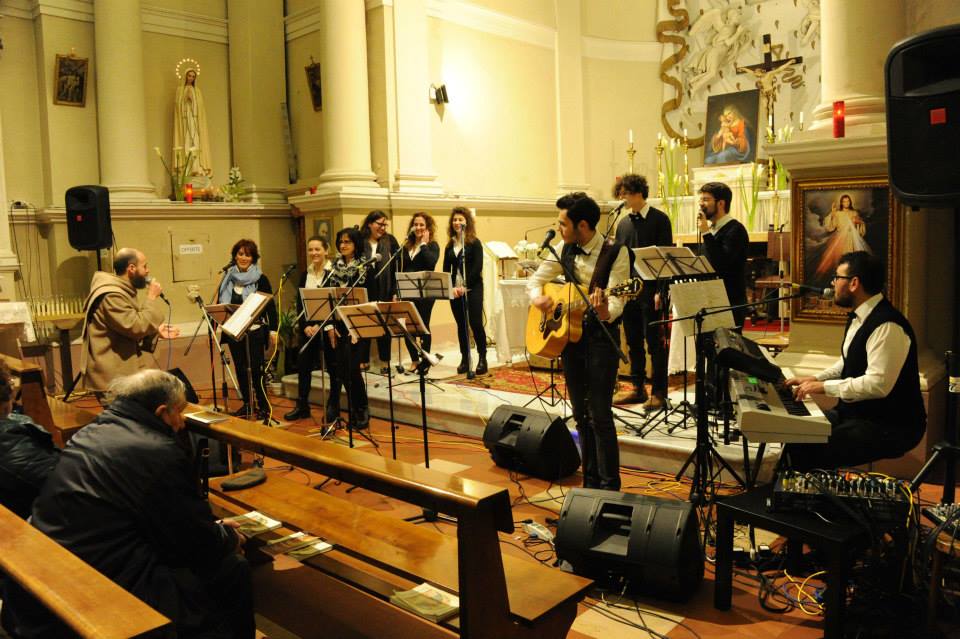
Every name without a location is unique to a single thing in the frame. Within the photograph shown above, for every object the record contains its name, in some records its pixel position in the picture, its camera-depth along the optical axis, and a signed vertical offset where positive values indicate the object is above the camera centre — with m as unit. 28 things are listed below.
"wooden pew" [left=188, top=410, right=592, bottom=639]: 2.33 -1.09
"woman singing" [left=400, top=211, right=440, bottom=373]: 8.02 +0.10
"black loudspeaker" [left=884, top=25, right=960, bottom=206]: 3.54 +0.57
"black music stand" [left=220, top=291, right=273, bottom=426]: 5.98 -0.41
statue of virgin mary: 10.68 +1.92
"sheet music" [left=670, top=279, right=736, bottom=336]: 4.33 -0.28
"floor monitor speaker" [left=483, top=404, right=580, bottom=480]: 5.28 -1.29
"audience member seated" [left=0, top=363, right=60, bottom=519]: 3.23 -0.79
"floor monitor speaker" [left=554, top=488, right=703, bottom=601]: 3.48 -1.31
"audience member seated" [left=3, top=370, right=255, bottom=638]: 2.48 -0.80
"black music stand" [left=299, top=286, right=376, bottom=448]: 5.98 -0.30
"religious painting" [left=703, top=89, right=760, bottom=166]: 12.48 +1.91
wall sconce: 10.58 +2.17
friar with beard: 6.04 -0.44
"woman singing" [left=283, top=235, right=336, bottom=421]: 7.09 -0.64
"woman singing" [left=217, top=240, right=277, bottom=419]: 7.20 -0.25
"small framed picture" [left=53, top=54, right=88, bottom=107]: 9.80 +2.31
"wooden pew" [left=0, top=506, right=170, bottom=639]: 1.73 -0.77
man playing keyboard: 3.83 -0.69
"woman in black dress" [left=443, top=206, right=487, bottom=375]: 7.88 -0.17
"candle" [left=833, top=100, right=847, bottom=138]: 5.37 +0.84
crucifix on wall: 12.34 +2.75
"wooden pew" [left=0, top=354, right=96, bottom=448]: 5.02 -0.88
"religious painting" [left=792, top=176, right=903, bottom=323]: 5.32 +0.10
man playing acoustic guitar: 4.43 -0.52
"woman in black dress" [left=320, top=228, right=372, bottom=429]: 6.54 -0.78
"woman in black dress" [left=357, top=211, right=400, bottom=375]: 7.82 +0.08
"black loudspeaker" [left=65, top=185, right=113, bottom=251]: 8.47 +0.52
